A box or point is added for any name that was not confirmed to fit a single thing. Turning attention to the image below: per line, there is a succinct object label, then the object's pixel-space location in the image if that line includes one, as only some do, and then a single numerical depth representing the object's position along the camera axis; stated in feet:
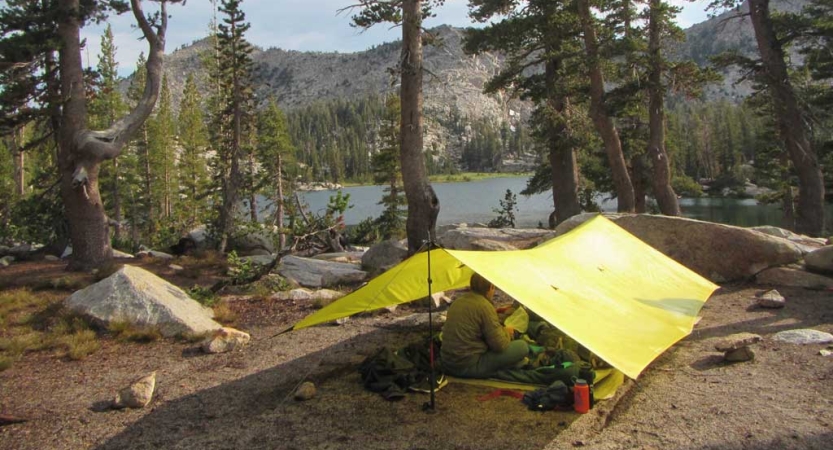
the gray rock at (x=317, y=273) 39.06
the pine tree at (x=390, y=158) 98.58
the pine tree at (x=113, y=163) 120.47
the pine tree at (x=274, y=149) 118.62
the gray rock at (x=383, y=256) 42.34
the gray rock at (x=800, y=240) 36.82
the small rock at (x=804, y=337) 21.89
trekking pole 17.52
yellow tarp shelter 17.01
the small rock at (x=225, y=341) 24.84
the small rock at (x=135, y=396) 18.53
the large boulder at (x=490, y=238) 40.70
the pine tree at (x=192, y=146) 149.79
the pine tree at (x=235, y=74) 81.15
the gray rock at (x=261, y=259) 43.03
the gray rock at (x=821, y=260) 31.71
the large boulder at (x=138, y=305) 27.02
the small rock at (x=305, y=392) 18.88
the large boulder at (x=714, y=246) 34.19
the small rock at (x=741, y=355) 20.27
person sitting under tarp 18.88
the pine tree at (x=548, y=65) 53.83
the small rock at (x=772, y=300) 28.09
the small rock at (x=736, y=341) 20.53
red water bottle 16.61
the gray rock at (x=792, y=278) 31.27
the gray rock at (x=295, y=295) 35.12
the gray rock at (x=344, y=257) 47.83
